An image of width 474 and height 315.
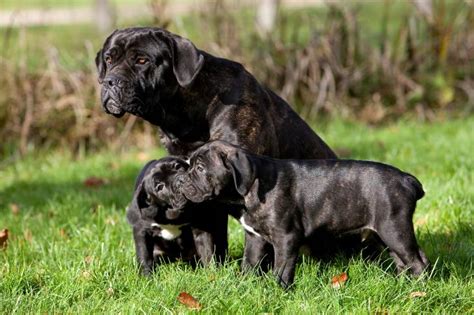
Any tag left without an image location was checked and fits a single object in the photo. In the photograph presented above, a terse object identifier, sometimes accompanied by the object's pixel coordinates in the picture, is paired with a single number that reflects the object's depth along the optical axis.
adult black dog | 11.70
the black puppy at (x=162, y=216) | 11.67
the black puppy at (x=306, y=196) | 10.76
